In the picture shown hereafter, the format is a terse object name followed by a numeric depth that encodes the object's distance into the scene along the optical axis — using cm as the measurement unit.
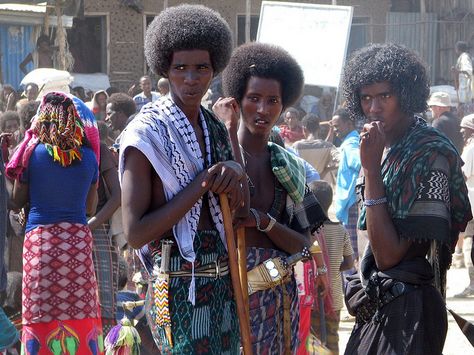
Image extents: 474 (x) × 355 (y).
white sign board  1827
